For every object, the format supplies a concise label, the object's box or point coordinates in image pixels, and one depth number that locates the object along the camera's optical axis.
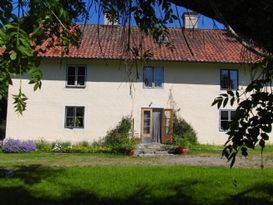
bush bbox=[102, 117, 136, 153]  26.73
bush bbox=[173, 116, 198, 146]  28.00
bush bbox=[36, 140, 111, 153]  25.97
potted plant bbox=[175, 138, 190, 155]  26.71
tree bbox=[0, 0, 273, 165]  2.76
